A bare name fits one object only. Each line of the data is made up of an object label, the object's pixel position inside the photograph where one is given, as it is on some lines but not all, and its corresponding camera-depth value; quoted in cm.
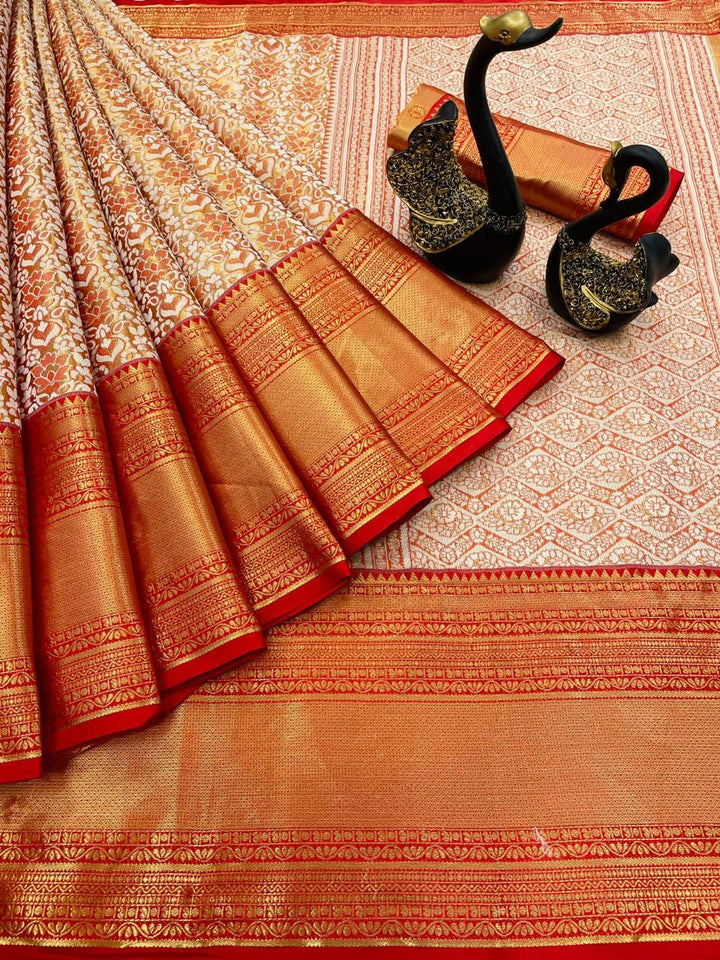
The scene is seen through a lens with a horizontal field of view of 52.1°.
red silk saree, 87
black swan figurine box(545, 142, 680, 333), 116
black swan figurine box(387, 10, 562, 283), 123
